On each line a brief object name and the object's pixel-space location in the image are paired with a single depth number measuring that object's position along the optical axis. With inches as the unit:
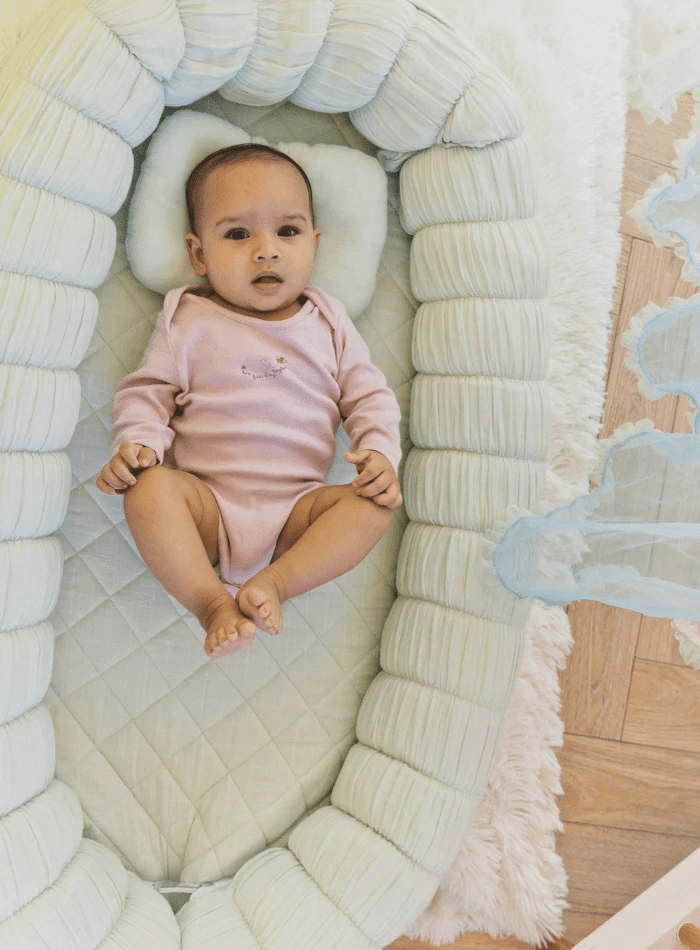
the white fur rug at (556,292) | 47.7
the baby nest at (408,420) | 37.9
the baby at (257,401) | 40.2
